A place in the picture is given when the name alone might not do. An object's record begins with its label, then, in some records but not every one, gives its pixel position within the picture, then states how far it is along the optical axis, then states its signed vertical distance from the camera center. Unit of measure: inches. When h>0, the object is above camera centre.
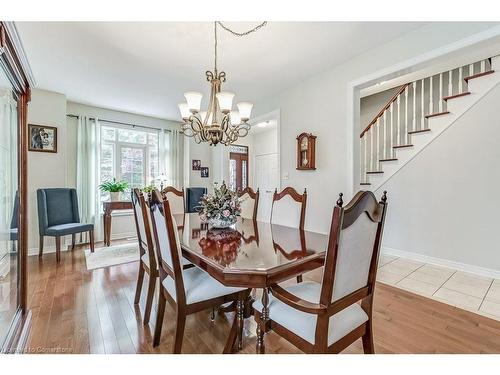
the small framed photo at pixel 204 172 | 213.5 +11.3
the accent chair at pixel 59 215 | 126.2 -17.7
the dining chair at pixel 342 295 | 38.2 -19.8
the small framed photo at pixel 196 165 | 209.2 +17.3
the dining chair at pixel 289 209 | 88.0 -9.4
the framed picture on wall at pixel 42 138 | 138.4 +27.5
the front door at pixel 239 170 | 260.8 +16.7
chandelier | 80.0 +25.6
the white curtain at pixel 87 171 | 162.6 +9.3
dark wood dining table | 43.1 -15.4
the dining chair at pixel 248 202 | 107.4 -8.1
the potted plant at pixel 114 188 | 161.0 -2.5
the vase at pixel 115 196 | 161.6 -7.9
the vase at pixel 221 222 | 76.4 -12.3
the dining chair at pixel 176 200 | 121.6 -8.0
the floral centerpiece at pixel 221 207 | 75.7 -7.2
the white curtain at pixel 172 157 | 198.5 +22.9
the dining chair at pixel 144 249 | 68.6 -20.5
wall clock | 123.6 +17.9
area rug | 123.2 -40.6
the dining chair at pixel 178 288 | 51.0 -24.9
